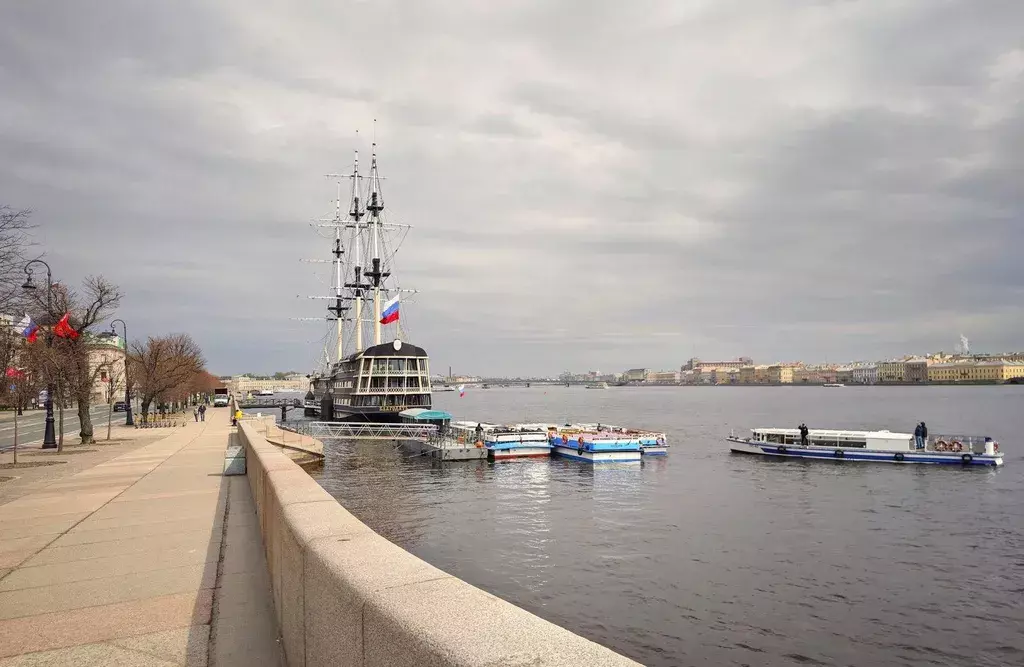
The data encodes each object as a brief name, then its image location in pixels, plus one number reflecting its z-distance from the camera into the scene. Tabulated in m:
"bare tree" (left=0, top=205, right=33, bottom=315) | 14.30
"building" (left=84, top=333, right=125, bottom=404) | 32.69
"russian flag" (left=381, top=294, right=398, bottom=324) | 70.00
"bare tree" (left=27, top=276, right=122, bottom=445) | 30.56
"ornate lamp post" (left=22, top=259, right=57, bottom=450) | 28.87
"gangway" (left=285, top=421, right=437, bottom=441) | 58.41
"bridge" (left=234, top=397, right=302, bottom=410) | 130.10
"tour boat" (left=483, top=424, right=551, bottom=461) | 52.03
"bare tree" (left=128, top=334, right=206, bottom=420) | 52.12
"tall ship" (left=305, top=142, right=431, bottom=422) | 72.38
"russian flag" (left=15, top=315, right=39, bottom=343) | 27.88
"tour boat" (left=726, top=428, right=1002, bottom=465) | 48.47
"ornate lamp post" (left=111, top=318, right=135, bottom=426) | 50.78
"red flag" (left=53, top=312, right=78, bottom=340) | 29.72
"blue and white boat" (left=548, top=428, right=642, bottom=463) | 51.00
